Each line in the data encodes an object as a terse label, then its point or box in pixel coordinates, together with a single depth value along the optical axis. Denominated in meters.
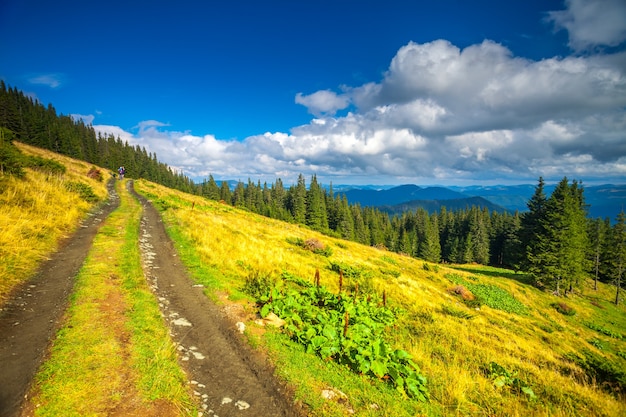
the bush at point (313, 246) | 21.36
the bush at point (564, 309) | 29.95
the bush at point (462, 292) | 22.99
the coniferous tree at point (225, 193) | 130.62
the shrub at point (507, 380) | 7.04
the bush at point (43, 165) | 22.52
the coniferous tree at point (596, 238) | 54.52
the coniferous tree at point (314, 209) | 82.88
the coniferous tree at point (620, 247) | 47.72
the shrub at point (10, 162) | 15.07
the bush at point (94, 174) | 40.63
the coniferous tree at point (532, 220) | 43.22
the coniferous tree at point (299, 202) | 84.62
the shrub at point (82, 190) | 19.93
